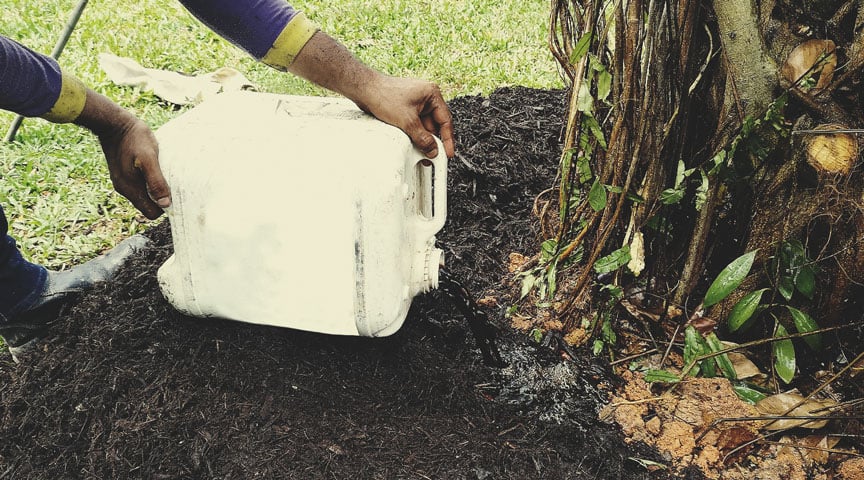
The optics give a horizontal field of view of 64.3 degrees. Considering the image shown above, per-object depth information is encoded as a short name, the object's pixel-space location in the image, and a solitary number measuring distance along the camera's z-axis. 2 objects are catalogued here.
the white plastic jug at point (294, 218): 1.67
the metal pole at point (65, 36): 3.34
